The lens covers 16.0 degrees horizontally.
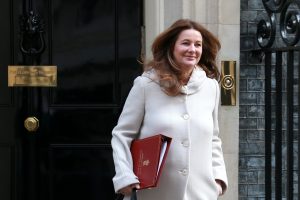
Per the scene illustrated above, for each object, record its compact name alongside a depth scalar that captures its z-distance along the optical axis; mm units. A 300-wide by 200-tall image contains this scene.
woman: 5139
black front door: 7799
